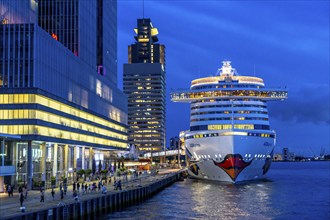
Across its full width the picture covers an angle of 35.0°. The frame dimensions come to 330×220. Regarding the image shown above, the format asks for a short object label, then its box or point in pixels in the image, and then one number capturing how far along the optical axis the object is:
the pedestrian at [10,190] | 64.62
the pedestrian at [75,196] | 59.12
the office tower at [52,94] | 82.69
